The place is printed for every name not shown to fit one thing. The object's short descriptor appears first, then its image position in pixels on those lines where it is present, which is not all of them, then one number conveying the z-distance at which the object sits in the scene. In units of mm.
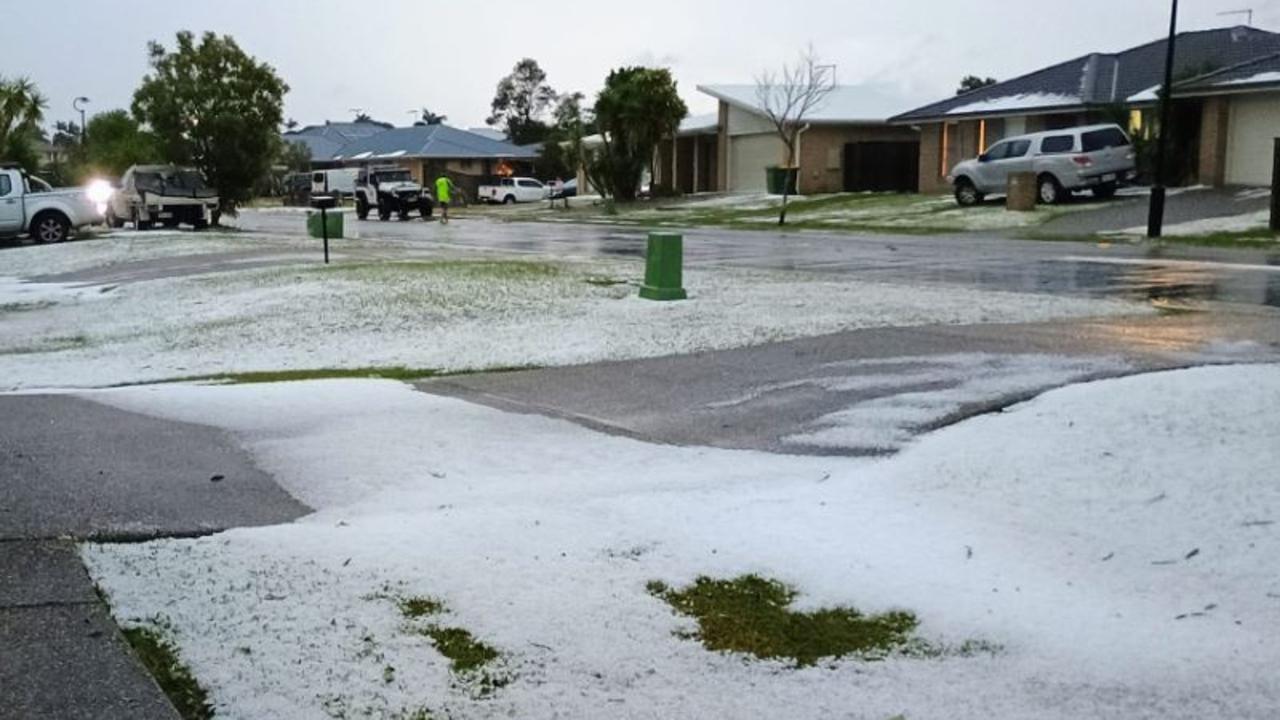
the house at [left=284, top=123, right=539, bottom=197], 82312
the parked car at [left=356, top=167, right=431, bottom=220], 47031
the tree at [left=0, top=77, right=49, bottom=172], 41312
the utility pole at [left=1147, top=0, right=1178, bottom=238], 25422
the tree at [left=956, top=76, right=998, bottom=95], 81500
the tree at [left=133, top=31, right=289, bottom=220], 36938
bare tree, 49875
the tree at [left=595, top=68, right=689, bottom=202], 53531
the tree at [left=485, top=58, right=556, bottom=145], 123625
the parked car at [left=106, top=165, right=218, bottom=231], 36062
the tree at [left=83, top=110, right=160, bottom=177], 41406
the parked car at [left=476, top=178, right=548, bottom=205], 70000
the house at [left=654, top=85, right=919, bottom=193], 52000
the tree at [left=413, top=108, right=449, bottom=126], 138875
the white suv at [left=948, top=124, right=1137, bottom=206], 33781
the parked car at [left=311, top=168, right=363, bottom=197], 66250
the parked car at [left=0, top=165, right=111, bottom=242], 31219
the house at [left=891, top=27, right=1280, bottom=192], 34438
